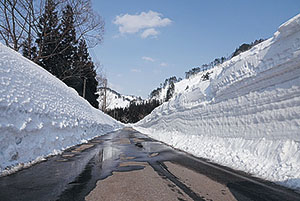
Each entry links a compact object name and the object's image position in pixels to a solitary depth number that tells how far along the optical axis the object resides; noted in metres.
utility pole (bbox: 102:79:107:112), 54.75
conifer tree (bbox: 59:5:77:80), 22.66
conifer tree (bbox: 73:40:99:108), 28.29
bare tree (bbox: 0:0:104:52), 19.31
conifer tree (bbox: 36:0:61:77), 21.50
